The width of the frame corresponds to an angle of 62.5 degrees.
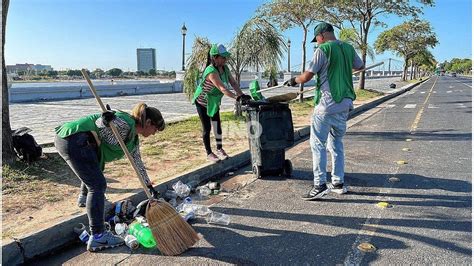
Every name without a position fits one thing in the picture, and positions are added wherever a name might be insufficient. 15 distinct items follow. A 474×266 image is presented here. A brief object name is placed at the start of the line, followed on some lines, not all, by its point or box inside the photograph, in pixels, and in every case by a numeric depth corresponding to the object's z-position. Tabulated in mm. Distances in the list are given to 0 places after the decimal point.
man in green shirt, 4219
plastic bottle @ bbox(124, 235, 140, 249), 3317
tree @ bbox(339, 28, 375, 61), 20656
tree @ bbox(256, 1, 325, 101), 16297
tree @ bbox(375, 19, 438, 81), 43062
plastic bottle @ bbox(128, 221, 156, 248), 3305
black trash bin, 4996
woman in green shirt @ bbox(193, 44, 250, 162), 5229
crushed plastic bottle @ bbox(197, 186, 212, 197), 4729
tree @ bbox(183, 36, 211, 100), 10594
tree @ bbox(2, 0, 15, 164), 4977
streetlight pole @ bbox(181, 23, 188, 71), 23828
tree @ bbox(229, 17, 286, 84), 11055
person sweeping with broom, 3080
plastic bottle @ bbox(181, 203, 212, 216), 3980
